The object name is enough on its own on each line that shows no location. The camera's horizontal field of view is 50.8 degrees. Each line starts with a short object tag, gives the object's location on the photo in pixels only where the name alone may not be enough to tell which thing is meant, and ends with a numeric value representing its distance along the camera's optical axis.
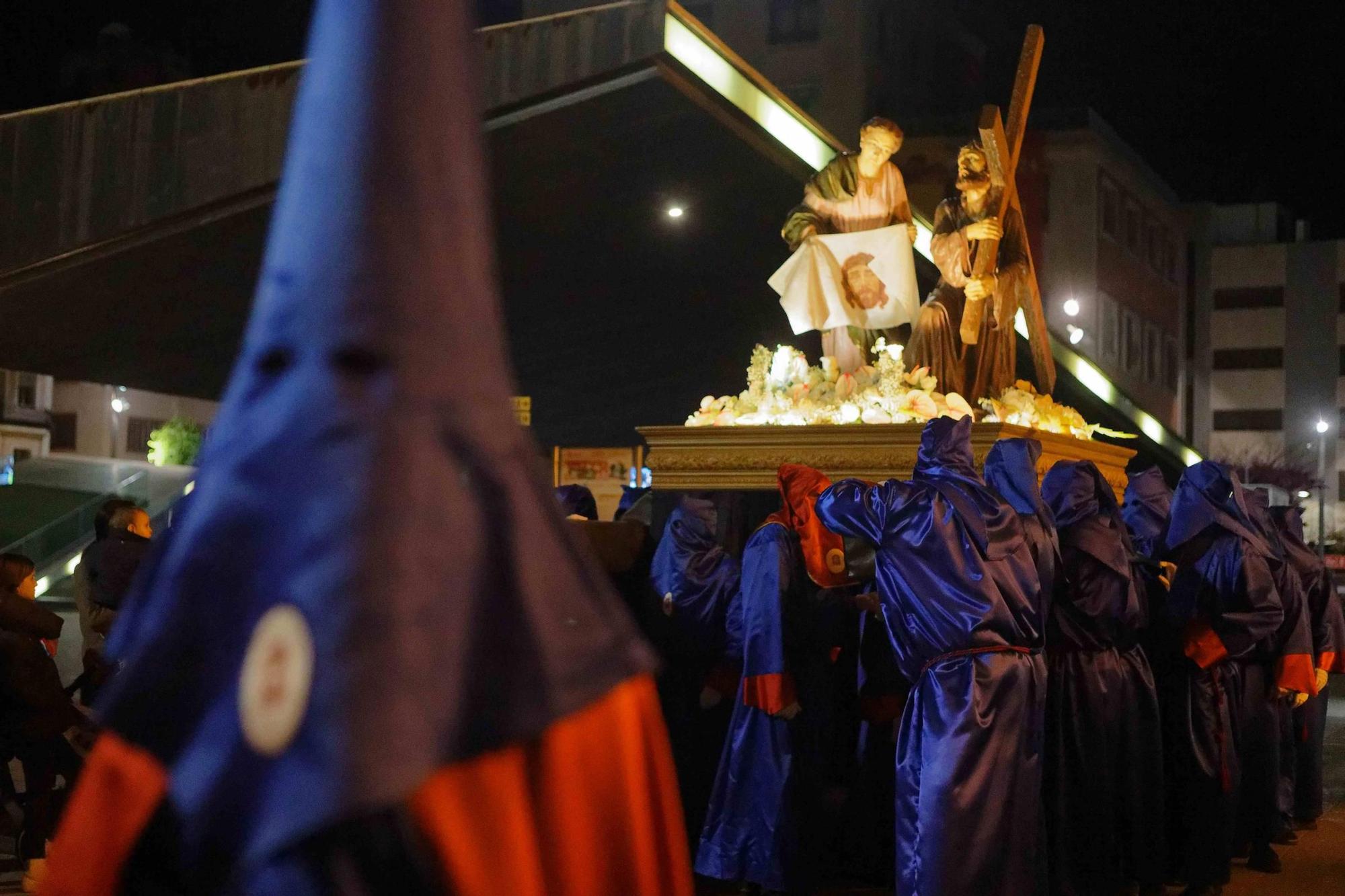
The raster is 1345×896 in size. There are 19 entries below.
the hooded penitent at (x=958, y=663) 5.05
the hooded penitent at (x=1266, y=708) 7.25
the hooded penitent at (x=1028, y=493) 5.70
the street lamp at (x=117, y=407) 41.53
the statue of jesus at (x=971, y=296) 8.65
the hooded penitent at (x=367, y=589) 1.31
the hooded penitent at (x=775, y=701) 5.85
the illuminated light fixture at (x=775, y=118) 9.42
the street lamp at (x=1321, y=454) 44.34
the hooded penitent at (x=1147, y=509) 7.93
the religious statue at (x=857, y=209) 9.02
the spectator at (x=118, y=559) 6.50
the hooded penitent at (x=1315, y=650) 8.22
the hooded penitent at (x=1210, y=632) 6.73
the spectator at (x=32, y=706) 5.77
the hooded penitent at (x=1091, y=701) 6.18
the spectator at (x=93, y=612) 6.26
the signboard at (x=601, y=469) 19.83
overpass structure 8.98
